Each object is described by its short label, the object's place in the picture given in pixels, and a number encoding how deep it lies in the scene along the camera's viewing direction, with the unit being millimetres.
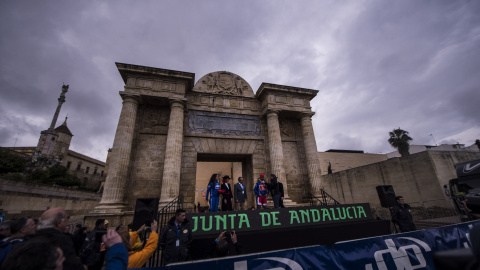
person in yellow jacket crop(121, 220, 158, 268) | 2686
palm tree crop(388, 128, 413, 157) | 24042
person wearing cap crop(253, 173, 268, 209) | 7789
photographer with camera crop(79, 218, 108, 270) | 3209
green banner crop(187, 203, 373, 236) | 4445
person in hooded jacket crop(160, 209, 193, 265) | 3611
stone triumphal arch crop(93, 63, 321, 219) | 8961
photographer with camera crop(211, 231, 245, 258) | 3479
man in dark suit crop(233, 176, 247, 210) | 7377
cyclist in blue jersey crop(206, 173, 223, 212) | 7070
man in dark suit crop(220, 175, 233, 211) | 7102
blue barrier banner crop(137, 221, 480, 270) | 2600
